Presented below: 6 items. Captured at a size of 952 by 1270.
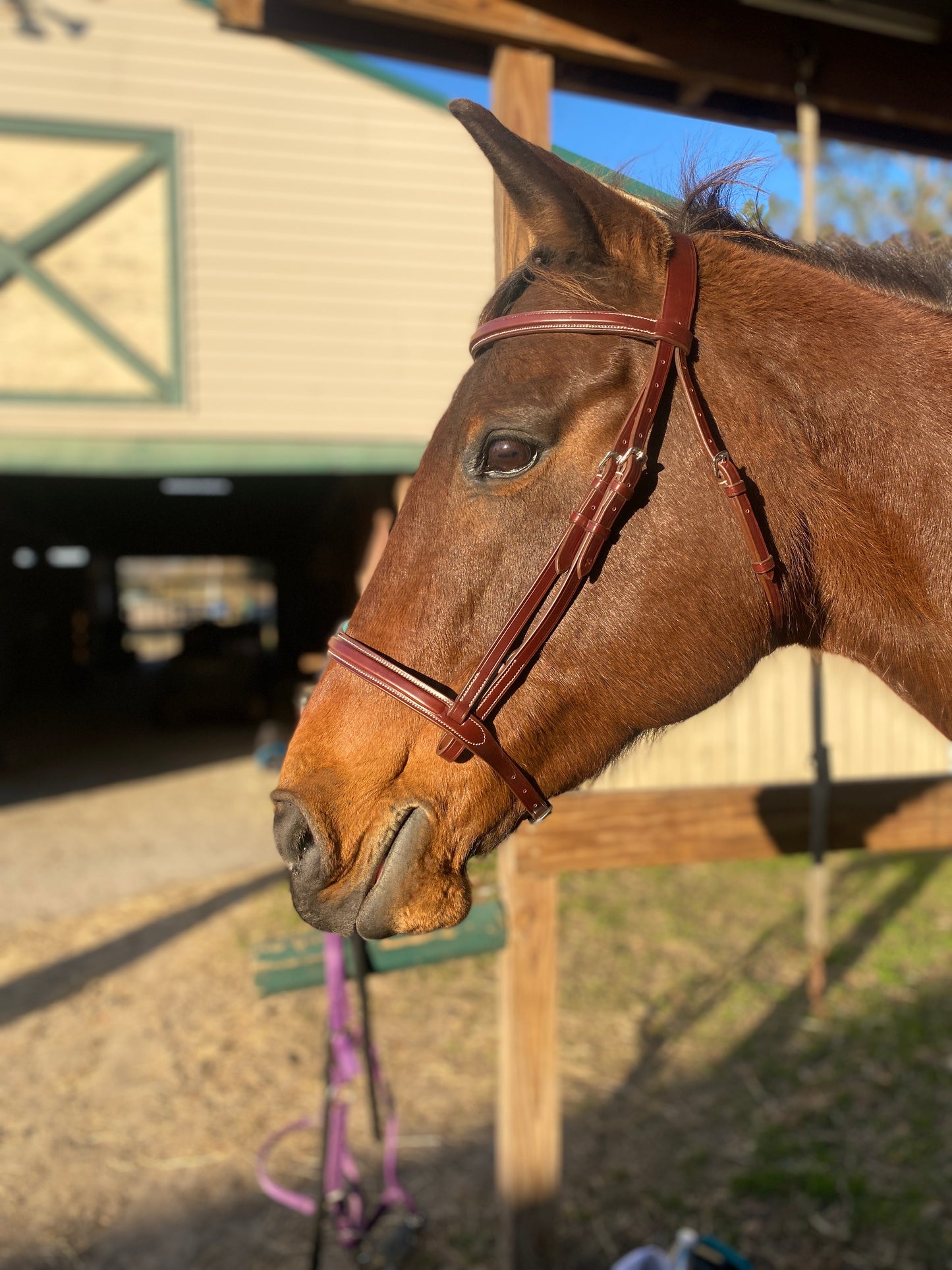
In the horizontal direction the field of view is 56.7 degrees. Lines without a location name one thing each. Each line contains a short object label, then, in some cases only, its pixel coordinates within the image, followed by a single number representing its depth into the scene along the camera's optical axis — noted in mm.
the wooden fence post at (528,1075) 2572
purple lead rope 2479
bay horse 1229
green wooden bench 2486
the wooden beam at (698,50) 2303
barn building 6430
